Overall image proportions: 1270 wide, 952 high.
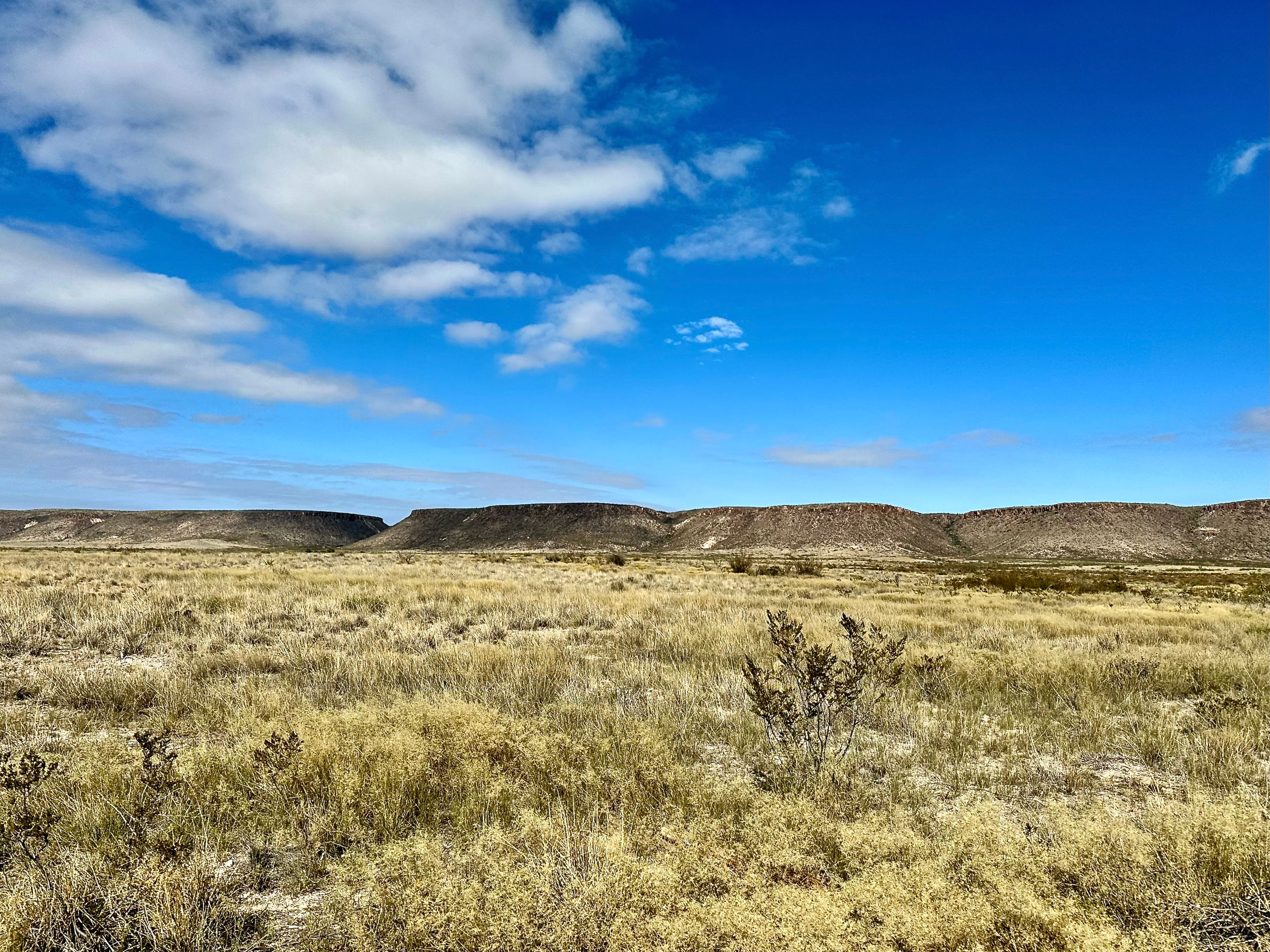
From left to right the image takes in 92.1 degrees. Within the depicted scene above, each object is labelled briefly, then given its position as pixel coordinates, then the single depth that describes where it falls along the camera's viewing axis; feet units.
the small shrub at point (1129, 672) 26.32
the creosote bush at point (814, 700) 14.99
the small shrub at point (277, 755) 12.10
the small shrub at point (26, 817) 9.67
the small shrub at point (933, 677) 24.00
